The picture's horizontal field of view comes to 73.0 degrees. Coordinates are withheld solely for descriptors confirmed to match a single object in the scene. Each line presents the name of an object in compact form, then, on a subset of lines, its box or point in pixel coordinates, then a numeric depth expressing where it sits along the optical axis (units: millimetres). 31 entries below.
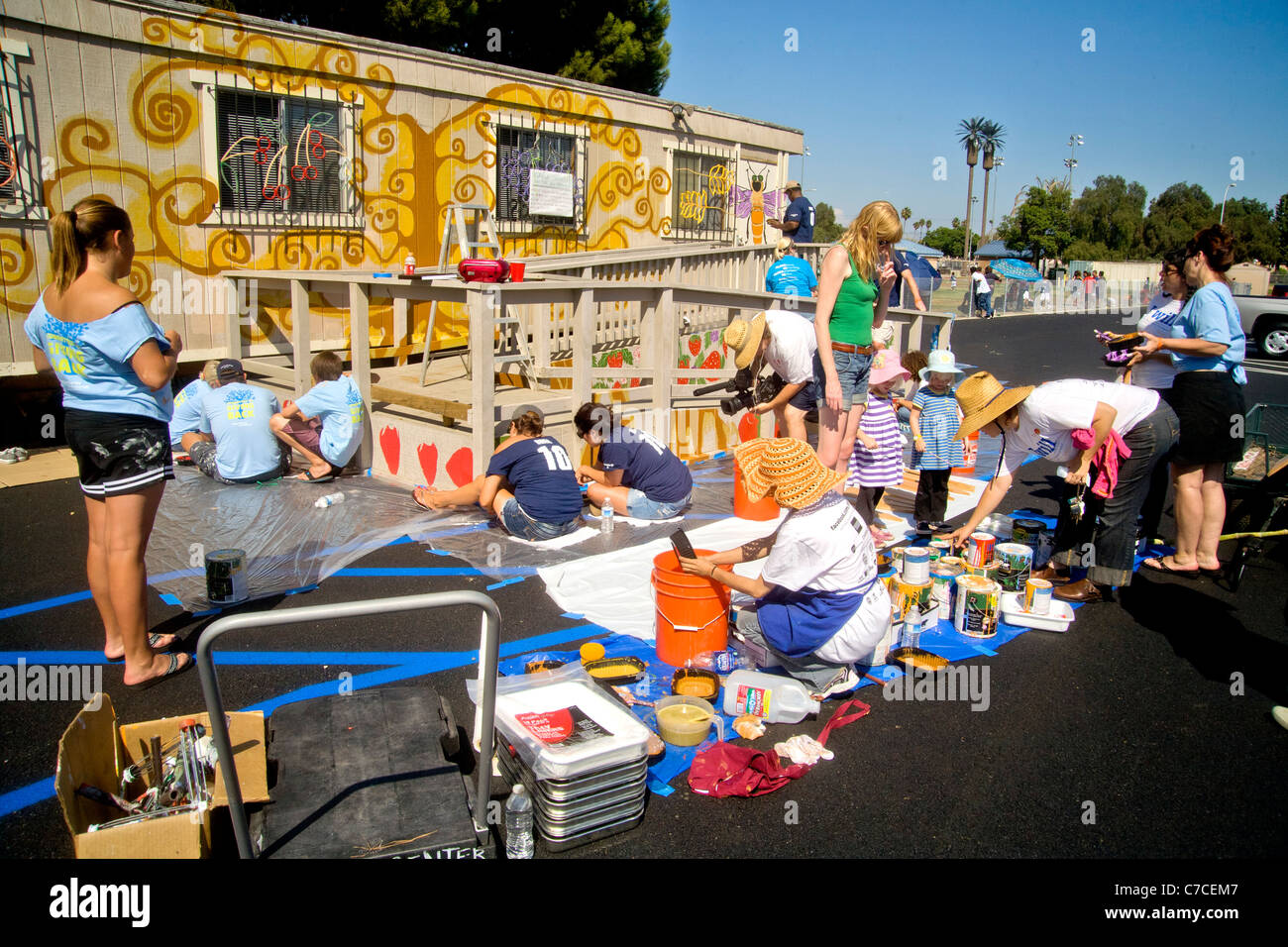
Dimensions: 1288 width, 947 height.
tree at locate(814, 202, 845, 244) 67688
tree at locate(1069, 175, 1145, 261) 58688
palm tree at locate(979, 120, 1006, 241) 55562
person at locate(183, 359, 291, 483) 6805
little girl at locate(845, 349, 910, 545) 6285
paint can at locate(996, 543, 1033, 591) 5117
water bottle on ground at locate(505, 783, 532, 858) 2902
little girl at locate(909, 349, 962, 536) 6258
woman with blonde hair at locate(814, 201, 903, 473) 5547
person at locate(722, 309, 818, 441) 6039
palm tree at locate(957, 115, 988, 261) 56381
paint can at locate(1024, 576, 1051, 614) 4953
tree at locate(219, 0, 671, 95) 19266
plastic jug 3863
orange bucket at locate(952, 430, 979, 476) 8062
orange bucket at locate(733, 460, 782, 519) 6586
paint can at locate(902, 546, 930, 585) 4754
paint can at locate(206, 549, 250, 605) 4867
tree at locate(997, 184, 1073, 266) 53188
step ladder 8156
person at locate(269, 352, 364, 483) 7152
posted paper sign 11555
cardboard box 2502
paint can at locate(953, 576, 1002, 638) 4781
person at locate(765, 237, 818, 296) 9766
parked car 19422
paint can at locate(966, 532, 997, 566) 5332
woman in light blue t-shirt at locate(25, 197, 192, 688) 3699
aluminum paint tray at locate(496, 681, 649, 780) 3012
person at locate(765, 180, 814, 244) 12047
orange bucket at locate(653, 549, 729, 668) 4191
